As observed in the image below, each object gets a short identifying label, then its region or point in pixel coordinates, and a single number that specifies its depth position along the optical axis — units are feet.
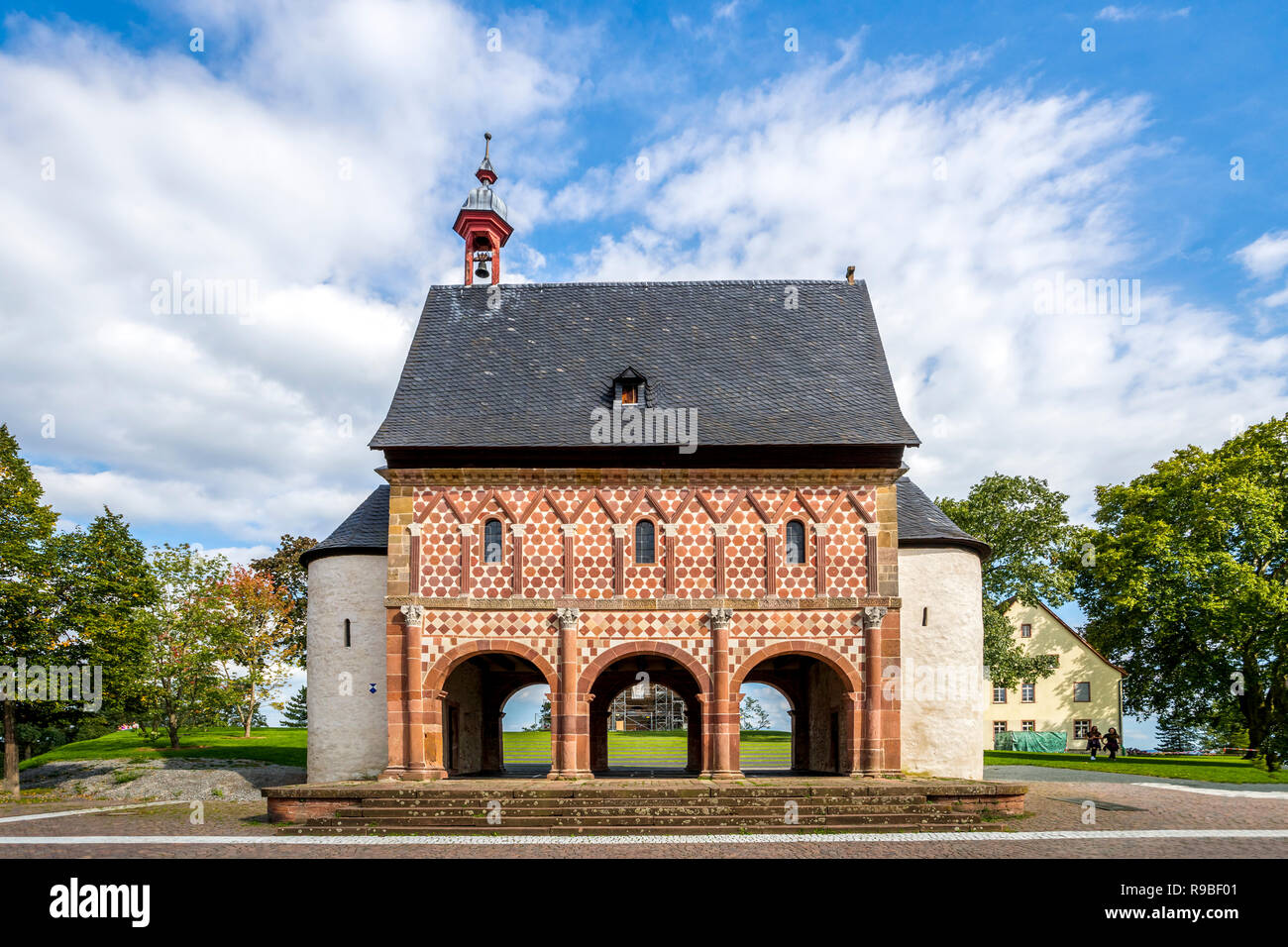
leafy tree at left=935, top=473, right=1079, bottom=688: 131.75
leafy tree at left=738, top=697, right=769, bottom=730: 244.83
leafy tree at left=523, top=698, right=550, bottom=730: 226.58
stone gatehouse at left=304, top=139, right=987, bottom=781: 79.92
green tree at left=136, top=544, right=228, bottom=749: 125.08
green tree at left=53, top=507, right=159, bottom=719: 90.79
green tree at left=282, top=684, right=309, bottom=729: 208.54
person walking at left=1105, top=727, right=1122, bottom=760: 131.64
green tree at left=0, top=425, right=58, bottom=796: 87.25
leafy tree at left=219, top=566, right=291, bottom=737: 137.90
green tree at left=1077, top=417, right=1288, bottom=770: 124.98
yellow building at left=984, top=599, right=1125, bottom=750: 179.32
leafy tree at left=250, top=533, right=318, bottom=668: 184.75
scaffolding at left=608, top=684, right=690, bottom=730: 221.46
